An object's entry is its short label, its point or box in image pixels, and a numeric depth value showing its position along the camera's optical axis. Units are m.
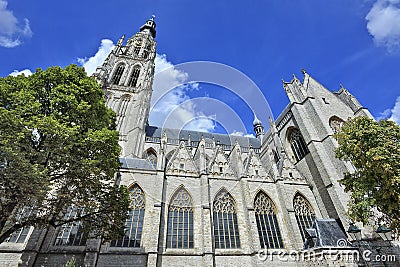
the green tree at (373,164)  9.12
